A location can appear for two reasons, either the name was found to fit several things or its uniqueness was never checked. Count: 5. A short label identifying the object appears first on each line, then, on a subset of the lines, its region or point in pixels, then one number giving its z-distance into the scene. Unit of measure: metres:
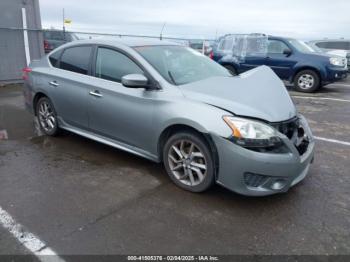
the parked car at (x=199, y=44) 16.45
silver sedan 2.97
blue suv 9.88
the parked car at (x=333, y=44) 15.21
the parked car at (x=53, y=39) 14.65
